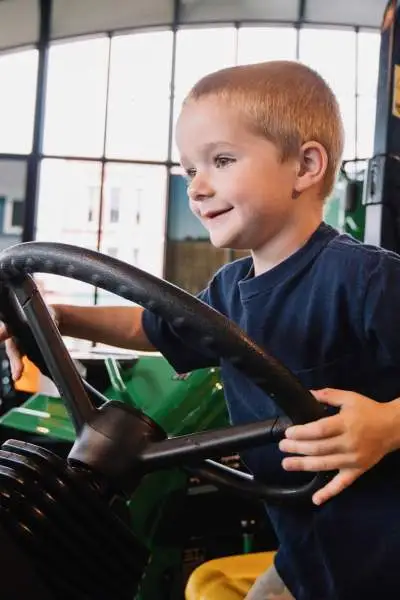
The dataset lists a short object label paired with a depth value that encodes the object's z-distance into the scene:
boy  0.85
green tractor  0.61
